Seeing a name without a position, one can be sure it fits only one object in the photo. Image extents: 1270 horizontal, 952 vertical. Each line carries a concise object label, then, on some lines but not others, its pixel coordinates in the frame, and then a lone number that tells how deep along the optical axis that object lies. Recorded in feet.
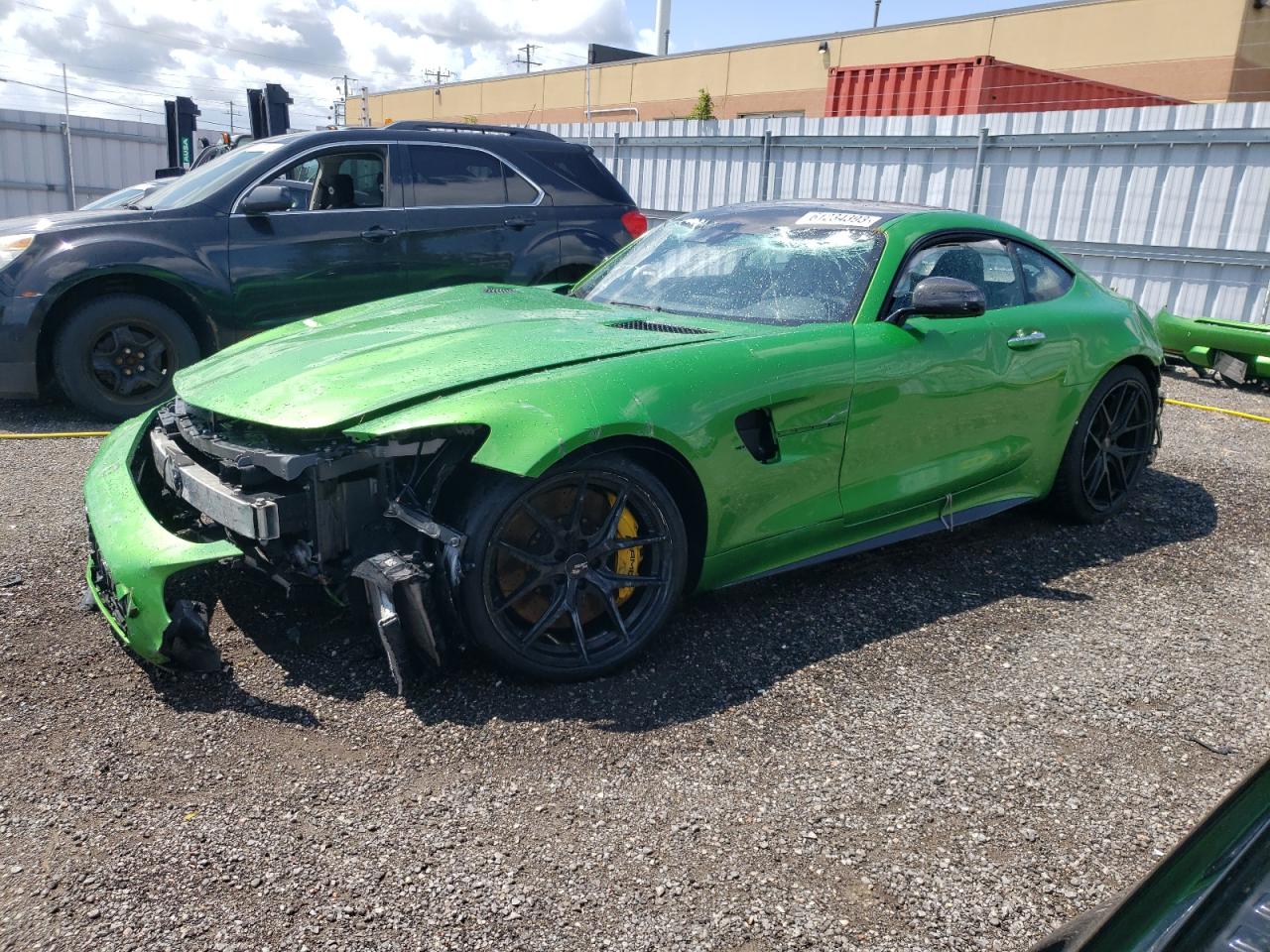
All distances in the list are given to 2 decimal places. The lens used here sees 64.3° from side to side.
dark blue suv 20.27
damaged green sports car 9.64
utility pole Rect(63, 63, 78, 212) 57.26
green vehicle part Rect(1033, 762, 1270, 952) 3.63
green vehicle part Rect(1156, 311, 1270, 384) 26.94
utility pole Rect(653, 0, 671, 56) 148.56
